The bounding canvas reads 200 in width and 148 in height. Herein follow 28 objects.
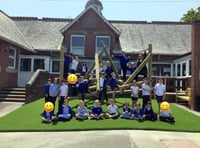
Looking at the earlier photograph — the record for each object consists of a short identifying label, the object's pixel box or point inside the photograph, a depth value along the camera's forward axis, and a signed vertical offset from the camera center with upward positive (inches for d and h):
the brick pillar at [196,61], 361.6 +38.0
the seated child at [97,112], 269.0 -59.3
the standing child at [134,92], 297.7 -27.3
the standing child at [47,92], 283.4 -28.1
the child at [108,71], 363.5 +12.9
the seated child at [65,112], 263.3 -59.3
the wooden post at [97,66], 309.3 +23.1
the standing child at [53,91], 282.7 -26.1
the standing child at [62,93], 281.4 -30.1
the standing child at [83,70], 390.7 +15.4
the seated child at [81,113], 267.2 -60.8
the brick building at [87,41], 512.6 +127.8
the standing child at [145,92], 293.1 -26.8
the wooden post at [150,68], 319.5 +18.9
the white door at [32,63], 539.0 +42.4
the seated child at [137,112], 271.8 -59.2
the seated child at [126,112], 274.7 -59.9
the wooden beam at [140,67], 336.1 +21.2
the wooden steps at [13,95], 376.9 -47.0
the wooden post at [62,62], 321.9 +27.3
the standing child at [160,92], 297.5 -26.5
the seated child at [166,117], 269.0 -65.5
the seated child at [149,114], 271.9 -61.4
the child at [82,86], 309.0 -18.3
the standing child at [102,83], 310.2 -12.2
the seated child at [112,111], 274.7 -58.5
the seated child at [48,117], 255.3 -65.5
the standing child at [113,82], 324.5 -10.4
